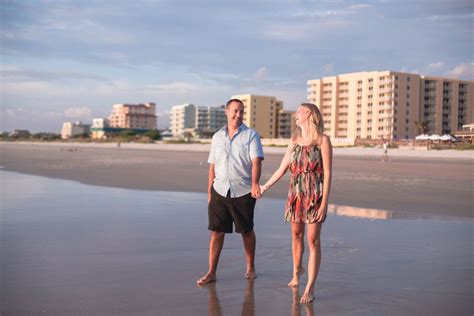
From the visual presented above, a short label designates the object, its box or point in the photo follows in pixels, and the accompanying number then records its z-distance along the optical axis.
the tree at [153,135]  126.11
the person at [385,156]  33.34
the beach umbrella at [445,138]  46.54
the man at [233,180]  4.78
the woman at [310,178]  4.34
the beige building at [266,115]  121.69
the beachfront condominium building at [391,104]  93.50
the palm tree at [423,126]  89.19
